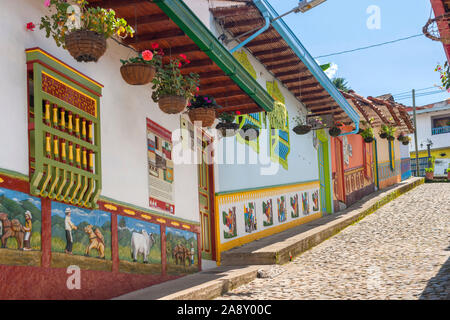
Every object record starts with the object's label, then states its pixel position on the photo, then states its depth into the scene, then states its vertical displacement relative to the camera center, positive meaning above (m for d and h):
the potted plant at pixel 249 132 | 9.84 +0.78
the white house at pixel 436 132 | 40.75 +2.78
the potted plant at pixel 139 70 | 5.68 +1.16
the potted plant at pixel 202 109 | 7.54 +0.94
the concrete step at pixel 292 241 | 8.89 -1.32
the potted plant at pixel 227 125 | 8.65 +0.81
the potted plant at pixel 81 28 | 4.65 +1.36
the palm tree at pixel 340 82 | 27.35 +4.60
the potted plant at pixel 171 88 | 6.38 +1.07
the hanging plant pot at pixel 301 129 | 13.74 +1.12
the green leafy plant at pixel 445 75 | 7.88 +1.36
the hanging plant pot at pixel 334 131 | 15.96 +1.20
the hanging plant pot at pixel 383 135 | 22.73 +1.47
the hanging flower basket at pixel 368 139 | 20.60 +1.19
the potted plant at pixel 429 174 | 32.00 -0.37
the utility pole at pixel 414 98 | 36.69 +4.89
